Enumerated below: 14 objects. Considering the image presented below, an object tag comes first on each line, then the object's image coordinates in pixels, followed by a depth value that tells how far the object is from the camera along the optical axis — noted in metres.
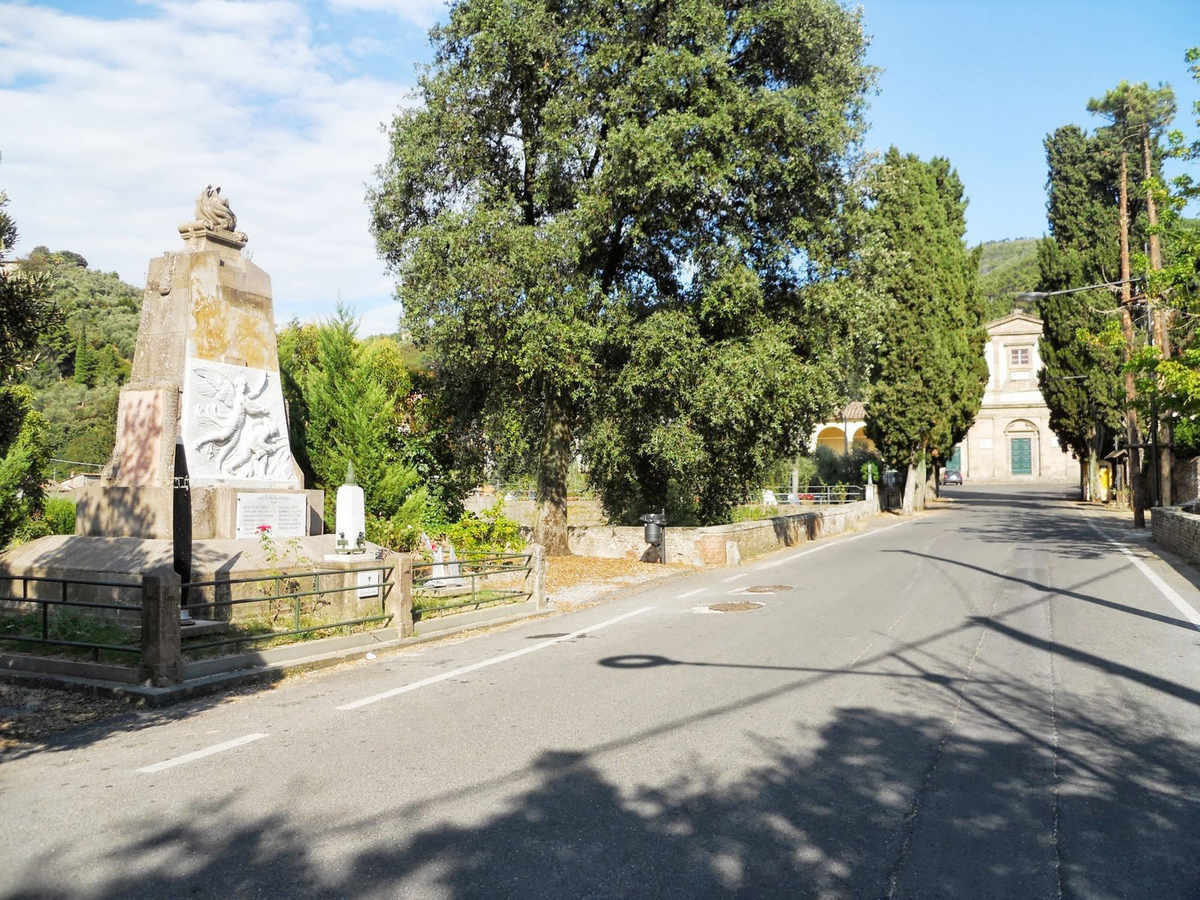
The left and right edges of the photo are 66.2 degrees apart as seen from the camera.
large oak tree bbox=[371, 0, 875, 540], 17.59
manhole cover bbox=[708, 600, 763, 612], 13.13
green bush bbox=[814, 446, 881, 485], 51.06
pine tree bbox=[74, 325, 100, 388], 61.16
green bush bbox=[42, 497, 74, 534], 25.84
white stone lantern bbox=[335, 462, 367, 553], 13.01
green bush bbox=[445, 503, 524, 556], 17.95
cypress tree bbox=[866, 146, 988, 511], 41.06
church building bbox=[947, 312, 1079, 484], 75.88
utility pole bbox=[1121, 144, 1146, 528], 30.15
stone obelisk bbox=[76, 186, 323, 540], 13.16
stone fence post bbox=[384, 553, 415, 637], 10.93
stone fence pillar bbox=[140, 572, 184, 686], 8.01
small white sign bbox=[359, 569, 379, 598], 11.98
